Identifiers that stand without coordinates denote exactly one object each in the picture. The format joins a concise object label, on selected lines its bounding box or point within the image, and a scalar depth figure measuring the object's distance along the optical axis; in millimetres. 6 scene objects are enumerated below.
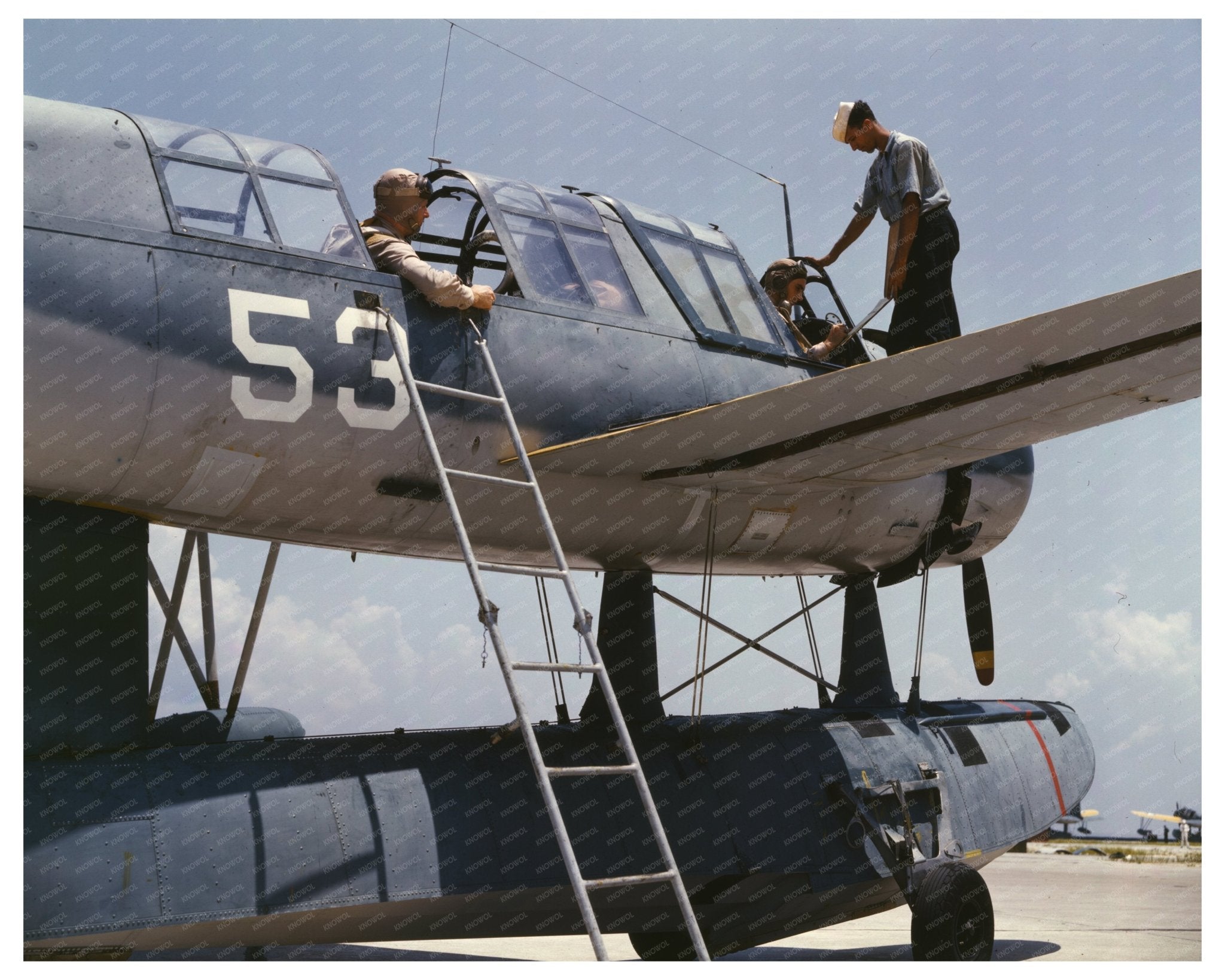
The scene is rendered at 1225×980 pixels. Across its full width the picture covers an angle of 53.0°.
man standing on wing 8266
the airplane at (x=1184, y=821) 40344
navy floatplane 5922
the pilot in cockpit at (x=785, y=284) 10578
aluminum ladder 5254
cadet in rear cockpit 6992
